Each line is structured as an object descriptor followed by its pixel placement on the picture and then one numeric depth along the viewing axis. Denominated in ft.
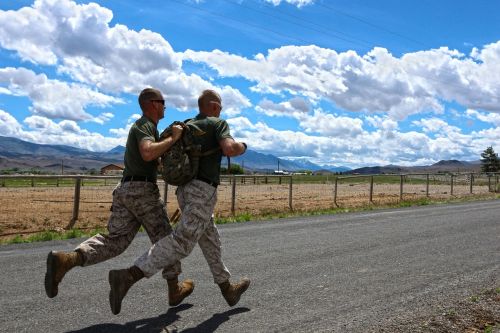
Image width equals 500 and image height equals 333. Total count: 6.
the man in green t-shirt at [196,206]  13.99
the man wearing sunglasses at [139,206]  14.76
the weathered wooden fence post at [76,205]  42.16
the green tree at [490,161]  360.07
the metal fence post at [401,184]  79.04
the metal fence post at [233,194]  54.19
